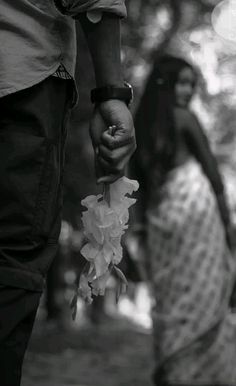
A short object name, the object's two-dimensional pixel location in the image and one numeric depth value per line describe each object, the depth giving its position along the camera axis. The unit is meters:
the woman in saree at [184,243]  3.83
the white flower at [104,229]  1.66
